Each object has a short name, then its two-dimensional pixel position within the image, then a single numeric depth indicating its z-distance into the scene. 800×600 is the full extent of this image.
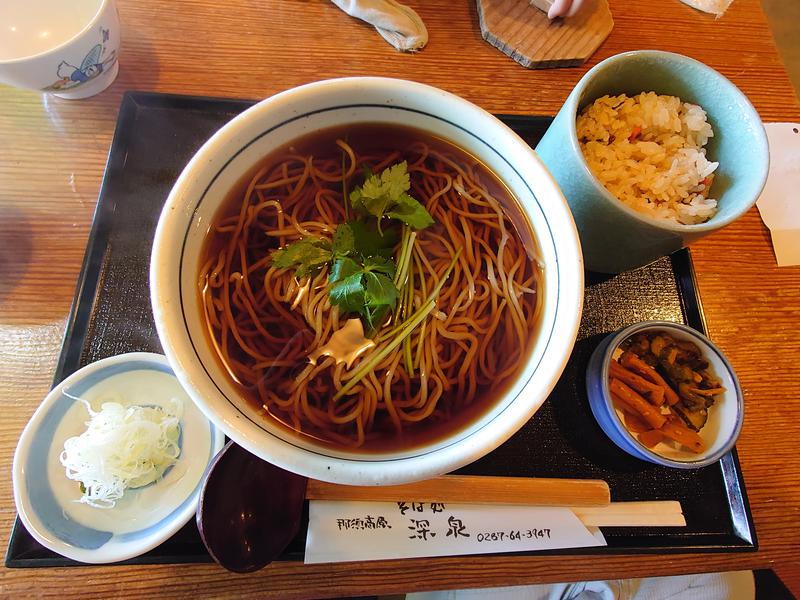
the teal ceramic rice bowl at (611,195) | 0.30
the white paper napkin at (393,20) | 0.42
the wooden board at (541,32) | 0.43
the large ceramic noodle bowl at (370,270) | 0.27
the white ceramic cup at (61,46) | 0.35
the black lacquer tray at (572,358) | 0.32
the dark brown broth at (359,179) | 0.29
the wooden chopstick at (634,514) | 0.32
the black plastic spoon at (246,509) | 0.28
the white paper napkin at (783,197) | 0.40
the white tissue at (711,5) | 0.46
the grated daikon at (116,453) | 0.29
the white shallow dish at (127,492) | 0.29
